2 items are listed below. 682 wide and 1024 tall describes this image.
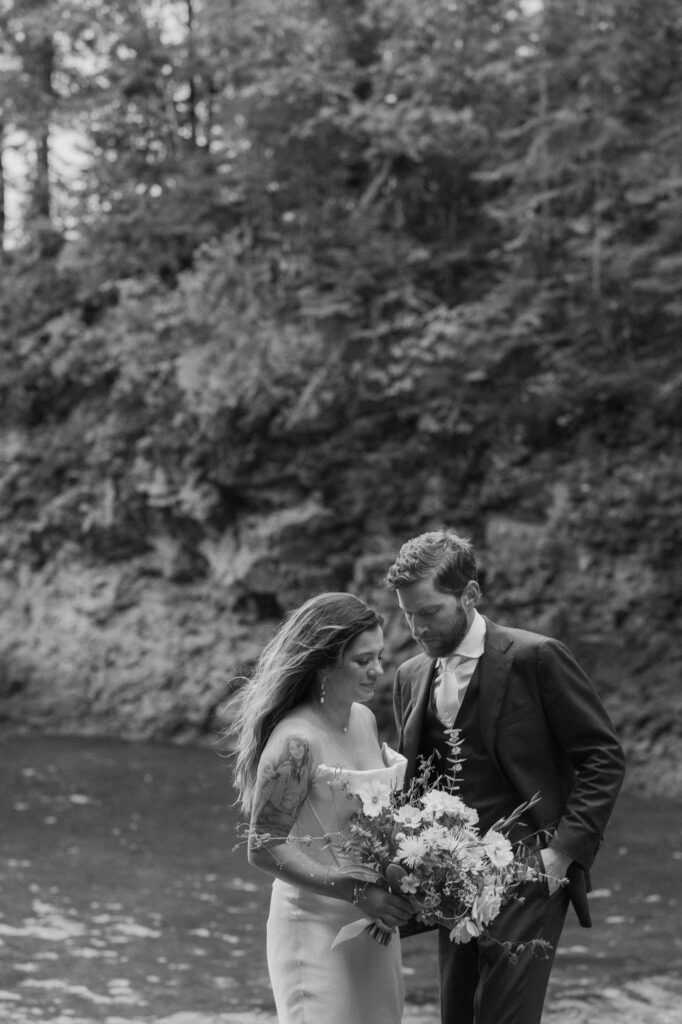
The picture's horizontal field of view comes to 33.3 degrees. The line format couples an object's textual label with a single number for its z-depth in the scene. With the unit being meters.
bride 3.48
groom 3.88
